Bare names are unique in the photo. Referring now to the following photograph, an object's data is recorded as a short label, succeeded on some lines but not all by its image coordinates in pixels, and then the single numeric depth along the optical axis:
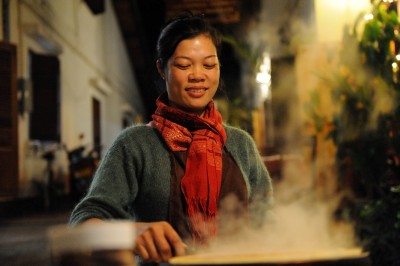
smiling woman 1.95
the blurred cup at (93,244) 1.08
